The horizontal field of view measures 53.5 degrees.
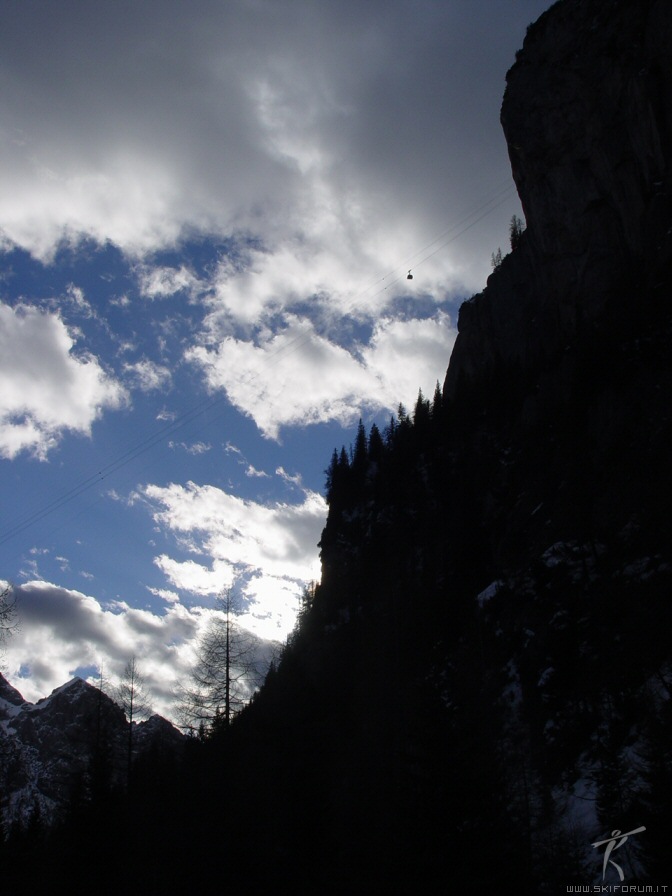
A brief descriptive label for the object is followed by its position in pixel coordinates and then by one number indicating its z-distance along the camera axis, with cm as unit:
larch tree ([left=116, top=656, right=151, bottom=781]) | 3650
